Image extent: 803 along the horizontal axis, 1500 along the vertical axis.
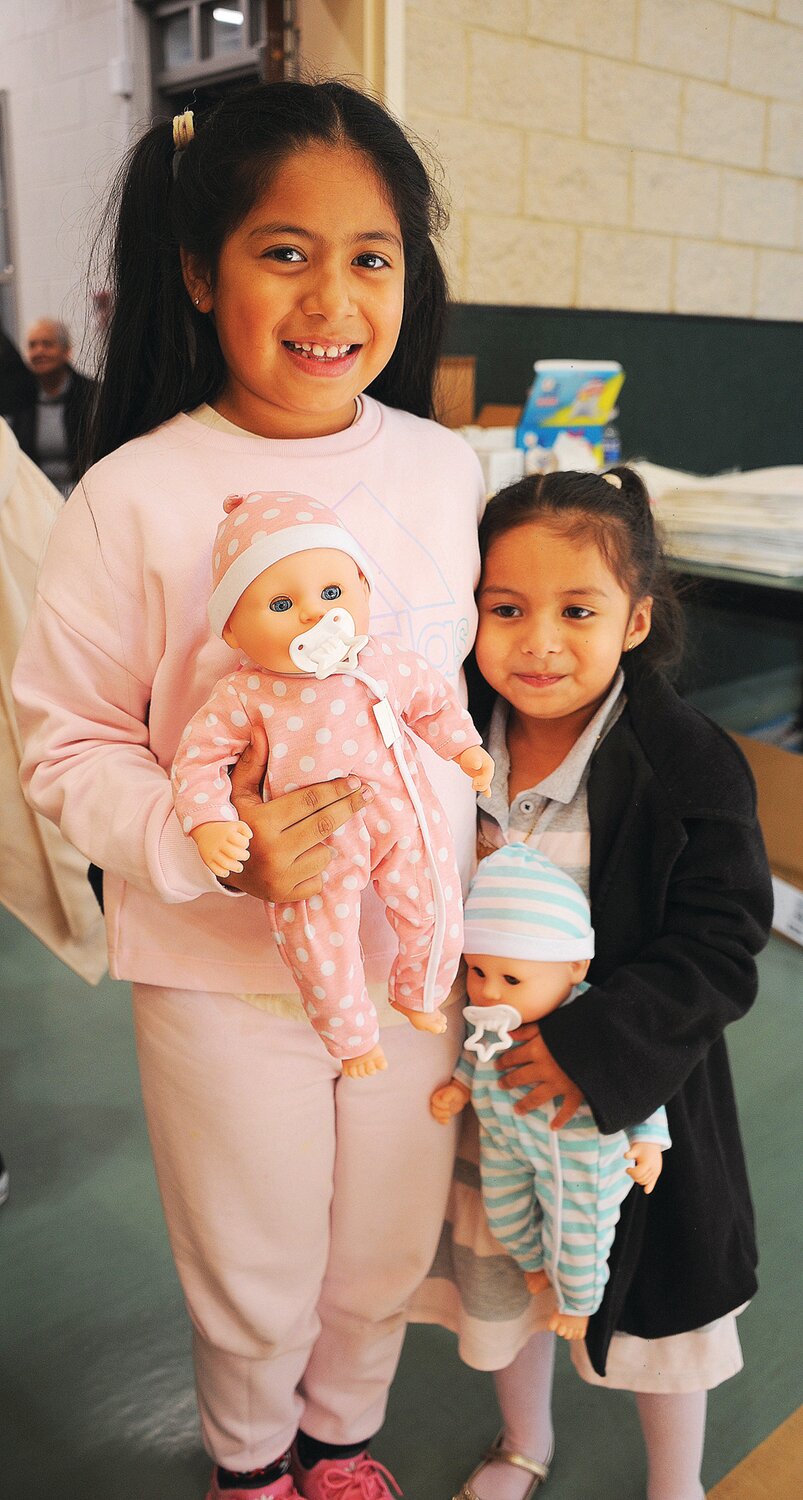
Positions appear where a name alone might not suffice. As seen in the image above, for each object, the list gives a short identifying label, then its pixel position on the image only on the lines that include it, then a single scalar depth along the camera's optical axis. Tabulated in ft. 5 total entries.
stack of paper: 7.72
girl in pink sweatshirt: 2.96
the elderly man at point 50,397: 12.37
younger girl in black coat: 3.33
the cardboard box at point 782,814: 8.38
